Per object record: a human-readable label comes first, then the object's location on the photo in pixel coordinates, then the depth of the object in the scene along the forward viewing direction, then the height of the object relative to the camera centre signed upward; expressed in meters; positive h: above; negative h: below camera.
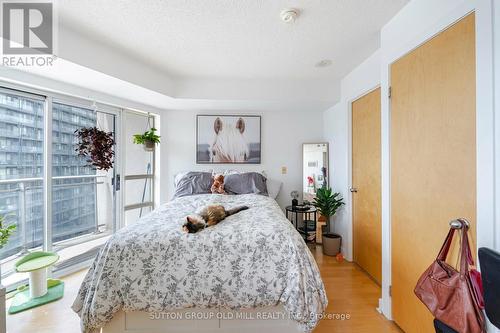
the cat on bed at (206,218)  1.57 -0.42
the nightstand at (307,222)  3.06 -0.87
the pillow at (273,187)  3.38 -0.34
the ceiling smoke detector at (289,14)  1.55 +1.14
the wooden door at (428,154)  1.11 +0.08
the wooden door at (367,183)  2.19 -0.20
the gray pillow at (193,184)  2.95 -0.25
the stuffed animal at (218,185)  2.91 -0.26
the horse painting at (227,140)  3.43 +0.43
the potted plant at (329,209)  2.81 -0.59
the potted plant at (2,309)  1.11 -0.77
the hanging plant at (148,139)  2.95 +0.39
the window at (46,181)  2.13 -0.14
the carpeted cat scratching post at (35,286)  1.84 -1.11
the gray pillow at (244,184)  3.01 -0.26
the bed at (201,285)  1.37 -0.79
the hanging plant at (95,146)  2.42 +0.24
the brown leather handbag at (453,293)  0.96 -0.62
